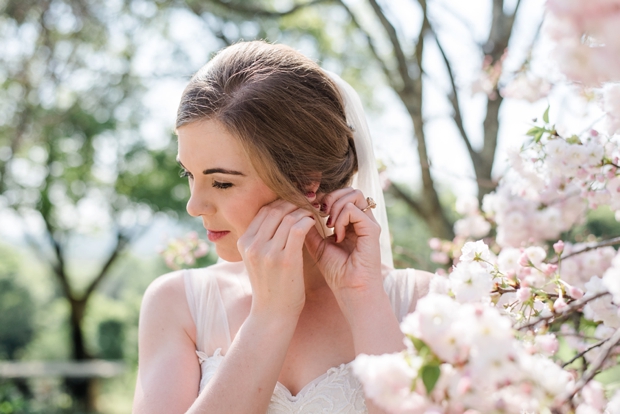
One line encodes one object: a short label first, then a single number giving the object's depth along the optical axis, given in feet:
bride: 4.88
